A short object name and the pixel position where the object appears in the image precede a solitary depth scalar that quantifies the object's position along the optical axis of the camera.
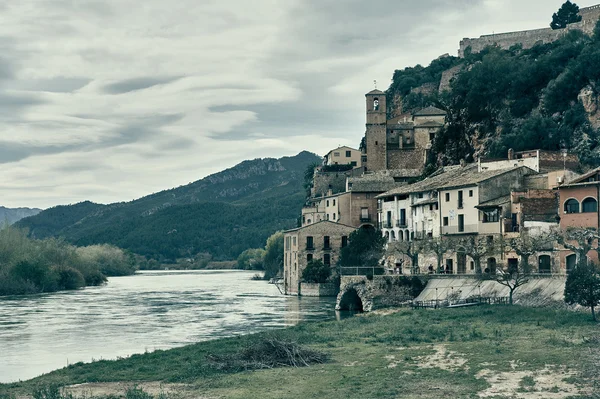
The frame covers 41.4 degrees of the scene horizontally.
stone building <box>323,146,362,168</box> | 129.12
